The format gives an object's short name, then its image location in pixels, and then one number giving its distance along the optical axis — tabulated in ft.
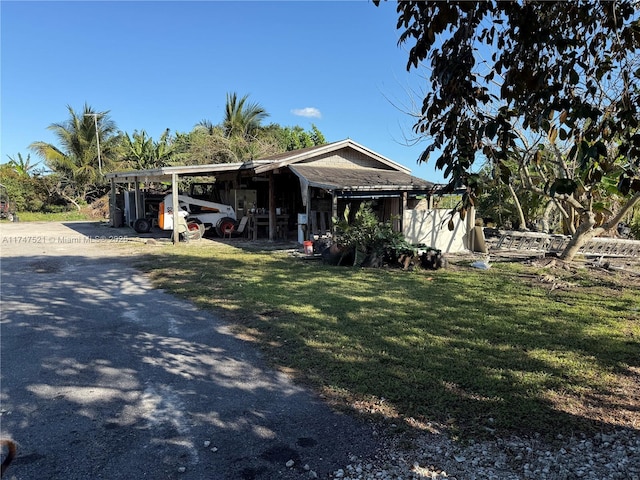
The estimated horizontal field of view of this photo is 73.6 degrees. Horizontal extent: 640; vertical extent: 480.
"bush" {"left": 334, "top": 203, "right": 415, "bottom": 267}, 34.32
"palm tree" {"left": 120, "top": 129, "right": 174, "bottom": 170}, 94.07
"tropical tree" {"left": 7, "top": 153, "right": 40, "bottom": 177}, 108.06
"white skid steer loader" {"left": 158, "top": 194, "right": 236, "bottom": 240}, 52.85
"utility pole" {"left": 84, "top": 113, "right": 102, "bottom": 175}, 101.59
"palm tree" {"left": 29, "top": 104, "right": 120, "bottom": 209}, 103.09
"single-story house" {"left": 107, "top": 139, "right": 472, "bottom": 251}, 46.24
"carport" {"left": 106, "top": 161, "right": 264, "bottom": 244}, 48.47
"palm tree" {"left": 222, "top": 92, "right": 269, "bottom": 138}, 109.50
